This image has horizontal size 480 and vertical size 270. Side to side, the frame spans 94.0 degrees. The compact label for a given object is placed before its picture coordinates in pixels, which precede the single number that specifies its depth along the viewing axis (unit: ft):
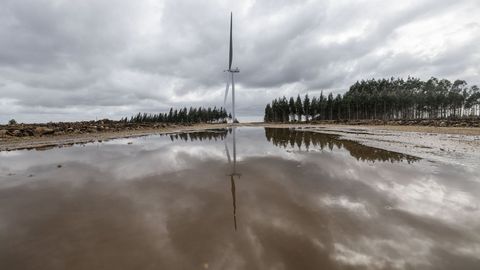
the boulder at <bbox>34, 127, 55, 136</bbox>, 89.66
